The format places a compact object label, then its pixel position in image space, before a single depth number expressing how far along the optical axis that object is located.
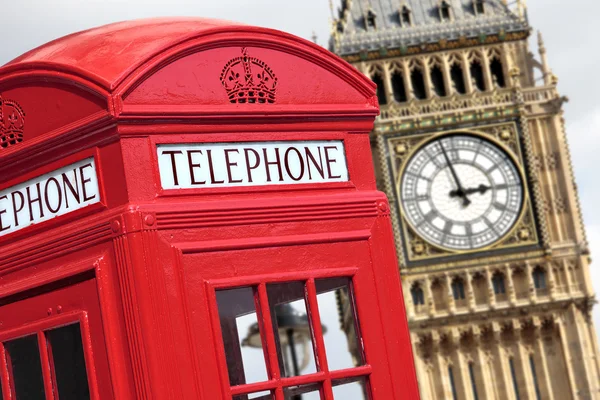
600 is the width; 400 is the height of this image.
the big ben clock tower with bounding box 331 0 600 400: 46.43
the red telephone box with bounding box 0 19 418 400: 5.10
